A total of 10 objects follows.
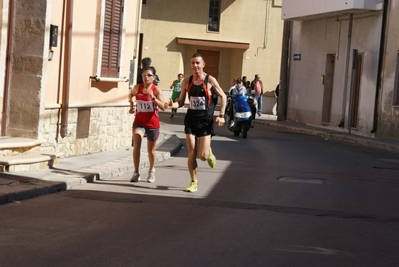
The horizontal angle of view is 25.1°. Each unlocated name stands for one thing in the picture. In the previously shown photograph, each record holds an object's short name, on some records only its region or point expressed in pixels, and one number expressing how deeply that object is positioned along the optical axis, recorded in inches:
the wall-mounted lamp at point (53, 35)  566.3
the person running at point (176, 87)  1341.0
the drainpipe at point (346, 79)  1245.4
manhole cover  573.3
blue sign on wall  1443.2
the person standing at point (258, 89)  1623.5
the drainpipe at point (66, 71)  601.0
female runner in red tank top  527.2
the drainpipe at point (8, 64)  557.9
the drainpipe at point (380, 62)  1127.6
